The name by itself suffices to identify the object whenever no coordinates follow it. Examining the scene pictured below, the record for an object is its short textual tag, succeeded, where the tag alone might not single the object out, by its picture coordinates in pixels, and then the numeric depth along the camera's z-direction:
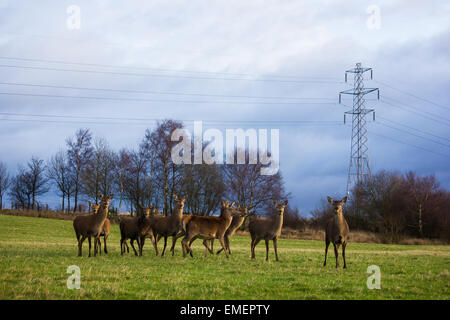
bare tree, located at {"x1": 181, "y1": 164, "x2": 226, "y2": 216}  47.91
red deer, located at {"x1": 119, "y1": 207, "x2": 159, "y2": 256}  17.69
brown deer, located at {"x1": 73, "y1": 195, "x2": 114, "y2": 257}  15.59
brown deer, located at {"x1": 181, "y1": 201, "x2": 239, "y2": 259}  16.11
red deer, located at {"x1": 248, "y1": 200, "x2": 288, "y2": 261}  15.83
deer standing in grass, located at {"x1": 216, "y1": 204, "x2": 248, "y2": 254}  18.44
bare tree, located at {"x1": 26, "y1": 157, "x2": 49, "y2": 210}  64.56
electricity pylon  46.19
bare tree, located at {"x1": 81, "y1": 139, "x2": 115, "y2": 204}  50.78
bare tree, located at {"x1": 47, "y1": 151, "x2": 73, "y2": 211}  58.12
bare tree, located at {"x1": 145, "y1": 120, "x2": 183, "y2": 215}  45.41
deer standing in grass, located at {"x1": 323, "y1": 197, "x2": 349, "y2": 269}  13.41
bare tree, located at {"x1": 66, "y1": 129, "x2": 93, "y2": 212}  54.31
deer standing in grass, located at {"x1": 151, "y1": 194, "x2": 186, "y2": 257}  16.95
